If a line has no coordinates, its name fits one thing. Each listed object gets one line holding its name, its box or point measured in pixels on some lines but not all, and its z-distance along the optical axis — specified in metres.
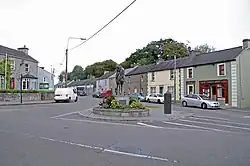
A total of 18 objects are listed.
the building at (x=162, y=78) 49.38
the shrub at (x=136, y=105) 20.89
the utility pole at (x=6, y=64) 49.24
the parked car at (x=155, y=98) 44.33
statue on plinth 24.45
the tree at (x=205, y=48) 81.54
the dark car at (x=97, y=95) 67.56
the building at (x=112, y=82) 78.22
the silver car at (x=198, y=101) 33.25
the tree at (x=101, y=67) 109.81
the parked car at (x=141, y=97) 48.35
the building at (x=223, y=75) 37.00
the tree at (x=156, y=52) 76.38
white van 40.84
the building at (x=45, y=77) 69.50
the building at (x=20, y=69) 52.67
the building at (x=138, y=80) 58.31
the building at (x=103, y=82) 83.81
